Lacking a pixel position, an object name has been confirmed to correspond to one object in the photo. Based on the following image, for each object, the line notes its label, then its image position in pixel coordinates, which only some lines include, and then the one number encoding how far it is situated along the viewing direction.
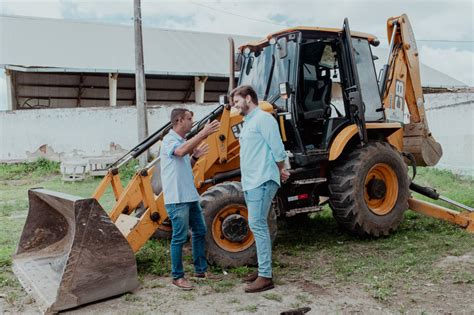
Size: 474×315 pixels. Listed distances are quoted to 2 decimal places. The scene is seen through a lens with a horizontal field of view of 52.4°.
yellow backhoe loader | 4.27
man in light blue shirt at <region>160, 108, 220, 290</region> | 4.45
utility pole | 12.22
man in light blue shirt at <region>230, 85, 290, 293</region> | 4.31
